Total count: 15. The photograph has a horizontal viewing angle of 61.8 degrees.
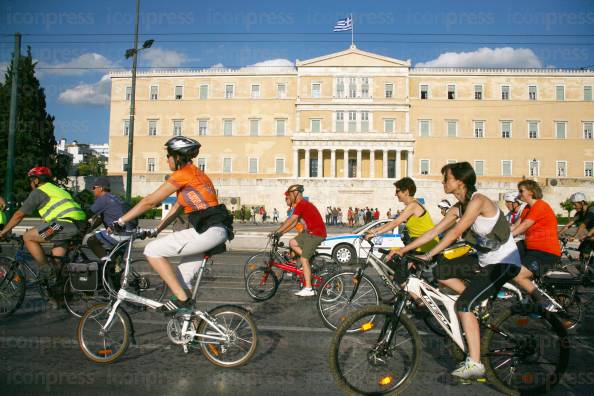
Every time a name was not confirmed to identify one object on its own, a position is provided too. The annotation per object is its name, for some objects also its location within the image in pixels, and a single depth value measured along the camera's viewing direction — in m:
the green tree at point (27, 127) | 40.03
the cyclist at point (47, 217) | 6.29
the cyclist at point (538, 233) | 6.23
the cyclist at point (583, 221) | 7.64
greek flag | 48.06
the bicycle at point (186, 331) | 4.41
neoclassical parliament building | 60.25
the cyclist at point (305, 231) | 7.71
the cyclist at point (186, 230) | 4.41
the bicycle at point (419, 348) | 3.80
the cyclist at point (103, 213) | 6.88
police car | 14.56
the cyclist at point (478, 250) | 4.00
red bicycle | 8.03
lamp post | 19.88
